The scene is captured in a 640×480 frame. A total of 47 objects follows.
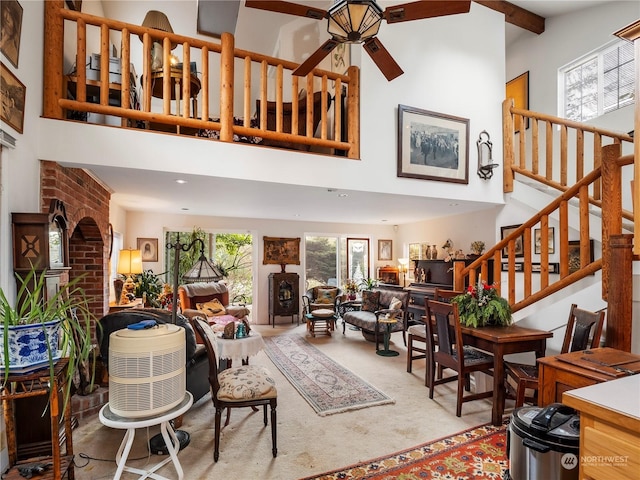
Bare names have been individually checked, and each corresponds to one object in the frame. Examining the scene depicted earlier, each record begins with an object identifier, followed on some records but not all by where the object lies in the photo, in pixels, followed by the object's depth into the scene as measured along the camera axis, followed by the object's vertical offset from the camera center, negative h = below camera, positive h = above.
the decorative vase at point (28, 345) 1.73 -0.51
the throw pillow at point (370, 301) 6.41 -1.02
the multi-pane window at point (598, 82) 4.76 +2.41
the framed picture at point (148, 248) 6.66 -0.06
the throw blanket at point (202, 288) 6.10 -0.77
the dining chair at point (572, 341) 2.52 -0.72
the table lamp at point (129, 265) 5.07 -0.30
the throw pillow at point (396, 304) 5.79 -0.97
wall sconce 4.62 +1.18
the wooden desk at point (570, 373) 1.71 -0.64
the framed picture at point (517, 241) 4.56 +0.09
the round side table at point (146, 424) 1.91 -0.98
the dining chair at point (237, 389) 2.56 -1.08
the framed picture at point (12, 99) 2.18 +0.95
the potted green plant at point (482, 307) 3.32 -0.58
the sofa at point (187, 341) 3.02 -0.85
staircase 2.36 +0.24
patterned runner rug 3.43 -1.56
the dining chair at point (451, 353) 3.12 -1.04
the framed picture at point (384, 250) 8.61 -0.10
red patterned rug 2.32 -1.51
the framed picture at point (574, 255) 3.79 -0.09
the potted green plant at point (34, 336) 1.69 -0.46
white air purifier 1.92 -0.70
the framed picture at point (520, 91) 6.19 +2.82
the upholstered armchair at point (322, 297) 7.26 -1.06
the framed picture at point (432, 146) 4.18 +1.25
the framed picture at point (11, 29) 2.14 +1.37
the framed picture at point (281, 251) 7.71 -0.12
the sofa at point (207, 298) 5.80 -0.94
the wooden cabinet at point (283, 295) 7.39 -1.05
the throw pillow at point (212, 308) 5.73 -1.05
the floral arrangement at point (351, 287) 8.05 -0.96
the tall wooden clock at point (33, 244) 2.36 +0.00
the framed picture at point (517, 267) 4.40 -0.26
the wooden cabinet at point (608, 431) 1.13 -0.63
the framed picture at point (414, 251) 7.61 -0.11
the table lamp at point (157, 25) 3.89 +2.63
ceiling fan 2.23 +1.53
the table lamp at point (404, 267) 7.77 -0.47
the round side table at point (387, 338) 5.18 -1.37
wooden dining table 2.94 -0.85
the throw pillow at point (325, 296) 7.36 -1.06
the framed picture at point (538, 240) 4.20 +0.08
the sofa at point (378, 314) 5.59 -1.17
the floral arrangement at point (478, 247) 5.61 -0.01
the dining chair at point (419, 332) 4.14 -1.03
